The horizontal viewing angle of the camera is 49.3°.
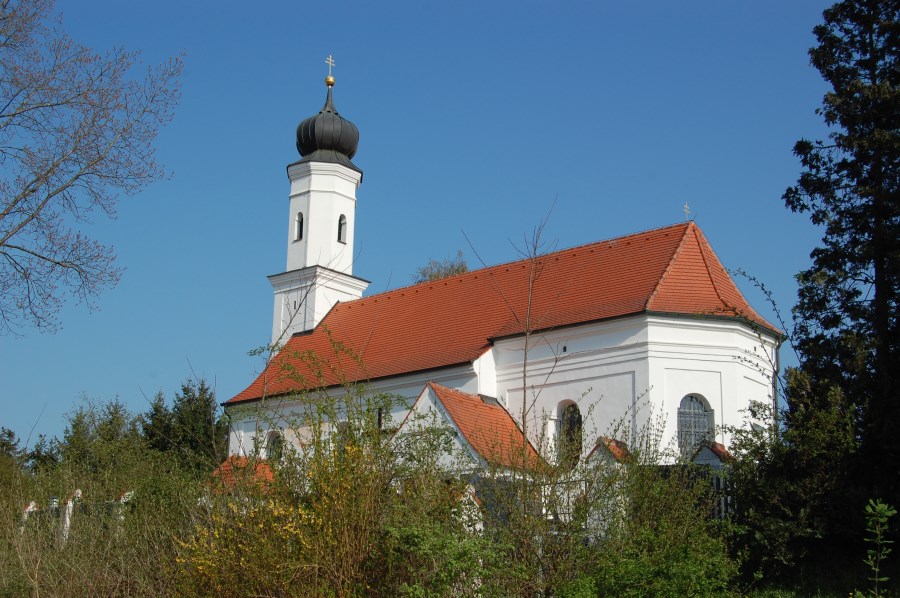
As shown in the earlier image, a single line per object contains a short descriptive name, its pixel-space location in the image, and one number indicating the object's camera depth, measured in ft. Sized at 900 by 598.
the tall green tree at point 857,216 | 54.80
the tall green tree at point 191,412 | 109.19
